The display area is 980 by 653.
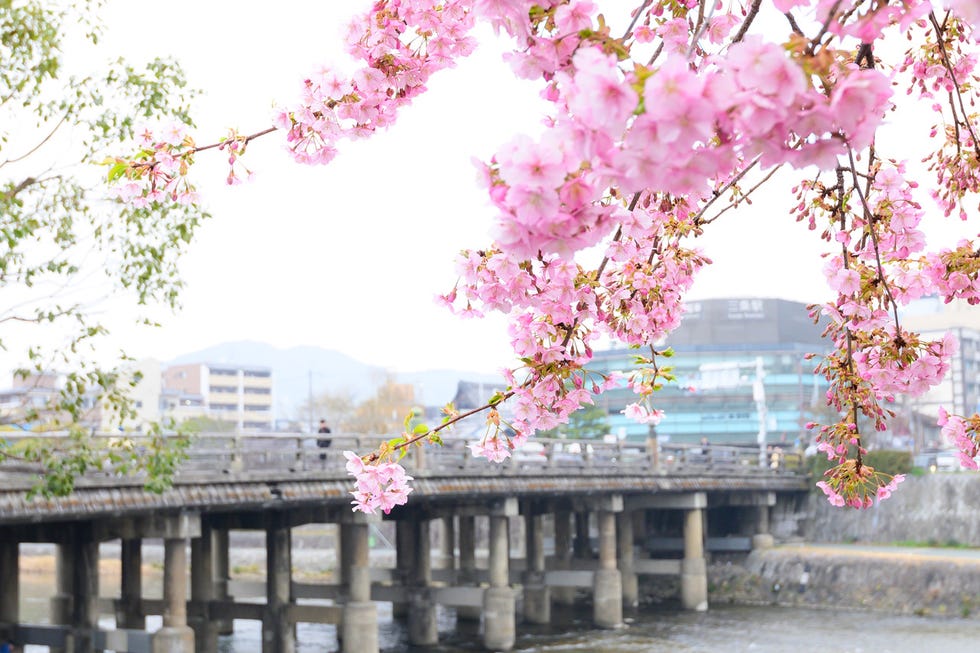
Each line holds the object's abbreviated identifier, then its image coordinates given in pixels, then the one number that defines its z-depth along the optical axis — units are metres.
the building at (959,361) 80.25
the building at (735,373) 77.69
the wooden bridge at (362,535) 16.94
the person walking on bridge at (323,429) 22.80
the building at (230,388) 112.44
